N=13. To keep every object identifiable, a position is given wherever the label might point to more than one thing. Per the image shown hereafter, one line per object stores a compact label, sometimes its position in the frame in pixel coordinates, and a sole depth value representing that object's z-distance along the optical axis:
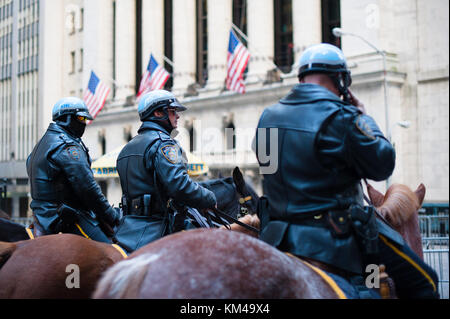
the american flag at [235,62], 26.64
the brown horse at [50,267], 3.93
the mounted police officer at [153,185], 5.13
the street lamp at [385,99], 26.03
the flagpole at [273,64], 33.73
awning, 14.25
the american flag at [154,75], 28.59
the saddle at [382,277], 3.27
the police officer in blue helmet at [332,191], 3.28
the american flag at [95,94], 28.69
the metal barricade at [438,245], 10.32
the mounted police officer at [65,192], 5.84
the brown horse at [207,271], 2.54
